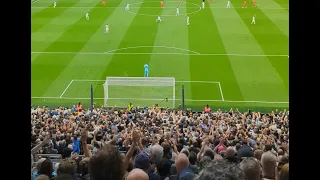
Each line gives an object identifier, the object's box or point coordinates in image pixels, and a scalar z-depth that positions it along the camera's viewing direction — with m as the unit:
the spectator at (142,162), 6.23
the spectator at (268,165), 6.30
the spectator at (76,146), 11.37
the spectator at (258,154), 8.59
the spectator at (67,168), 5.62
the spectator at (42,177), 5.18
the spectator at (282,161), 6.85
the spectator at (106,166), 4.44
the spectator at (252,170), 5.58
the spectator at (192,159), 7.75
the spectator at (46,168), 6.35
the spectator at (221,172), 3.54
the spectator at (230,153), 7.89
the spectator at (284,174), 5.72
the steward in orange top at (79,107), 24.38
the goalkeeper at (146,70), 31.14
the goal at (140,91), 27.70
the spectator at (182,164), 6.18
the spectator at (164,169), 7.12
